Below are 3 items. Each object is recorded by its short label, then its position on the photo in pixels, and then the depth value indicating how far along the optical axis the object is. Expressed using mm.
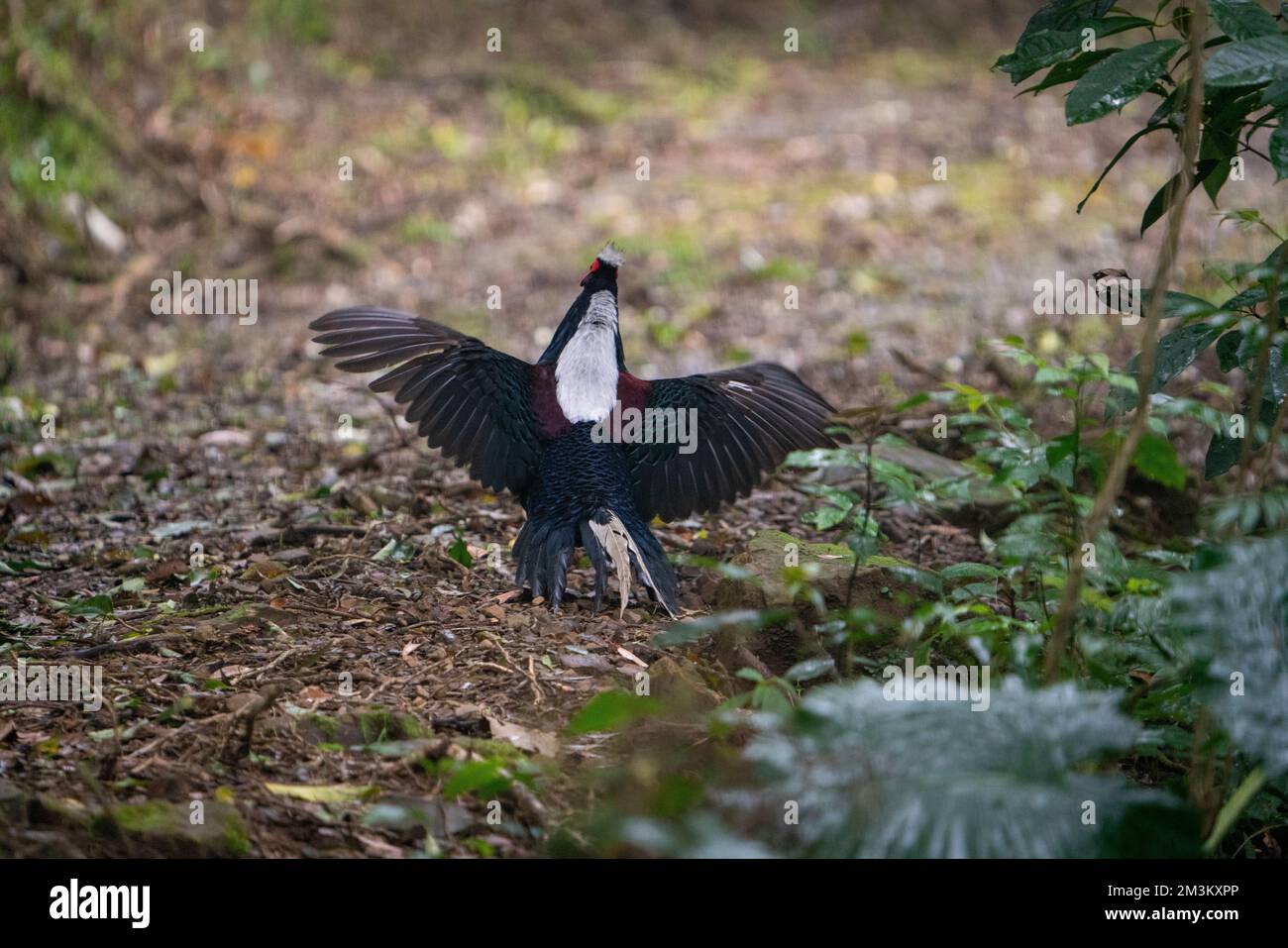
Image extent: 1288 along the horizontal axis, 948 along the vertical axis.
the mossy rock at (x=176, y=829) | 4703
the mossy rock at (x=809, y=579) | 6773
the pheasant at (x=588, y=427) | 7242
